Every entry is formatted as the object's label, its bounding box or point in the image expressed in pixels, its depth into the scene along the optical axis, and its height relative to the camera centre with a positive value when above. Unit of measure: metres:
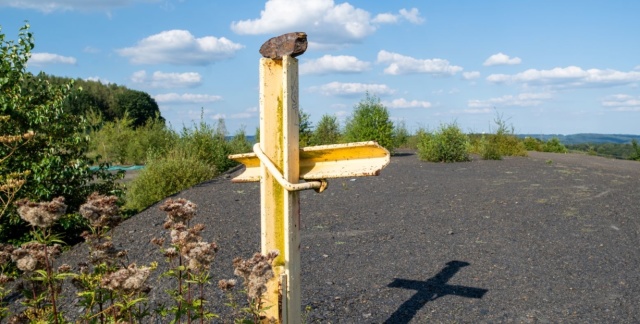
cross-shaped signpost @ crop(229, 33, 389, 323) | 2.53 -0.09
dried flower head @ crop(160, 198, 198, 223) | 2.55 -0.28
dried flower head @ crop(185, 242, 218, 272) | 2.24 -0.42
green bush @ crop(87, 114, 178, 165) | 19.03 +0.09
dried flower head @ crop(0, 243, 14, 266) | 2.60 -0.47
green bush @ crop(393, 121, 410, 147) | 20.79 +0.19
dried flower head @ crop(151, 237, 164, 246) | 2.71 -0.44
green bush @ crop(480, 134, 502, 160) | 15.84 -0.32
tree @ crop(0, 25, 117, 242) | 6.49 +0.07
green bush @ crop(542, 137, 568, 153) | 24.36 -0.34
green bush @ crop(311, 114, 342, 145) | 17.73 +0.32
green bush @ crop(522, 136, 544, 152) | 24.11 -0.23
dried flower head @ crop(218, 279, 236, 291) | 2.42 -0.57
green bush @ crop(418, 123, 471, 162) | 15.04 -0.18
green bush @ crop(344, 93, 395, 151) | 16.20 +0.43
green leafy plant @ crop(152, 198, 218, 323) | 2.26 -0.41
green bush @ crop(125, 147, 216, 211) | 9.39 -0.59
